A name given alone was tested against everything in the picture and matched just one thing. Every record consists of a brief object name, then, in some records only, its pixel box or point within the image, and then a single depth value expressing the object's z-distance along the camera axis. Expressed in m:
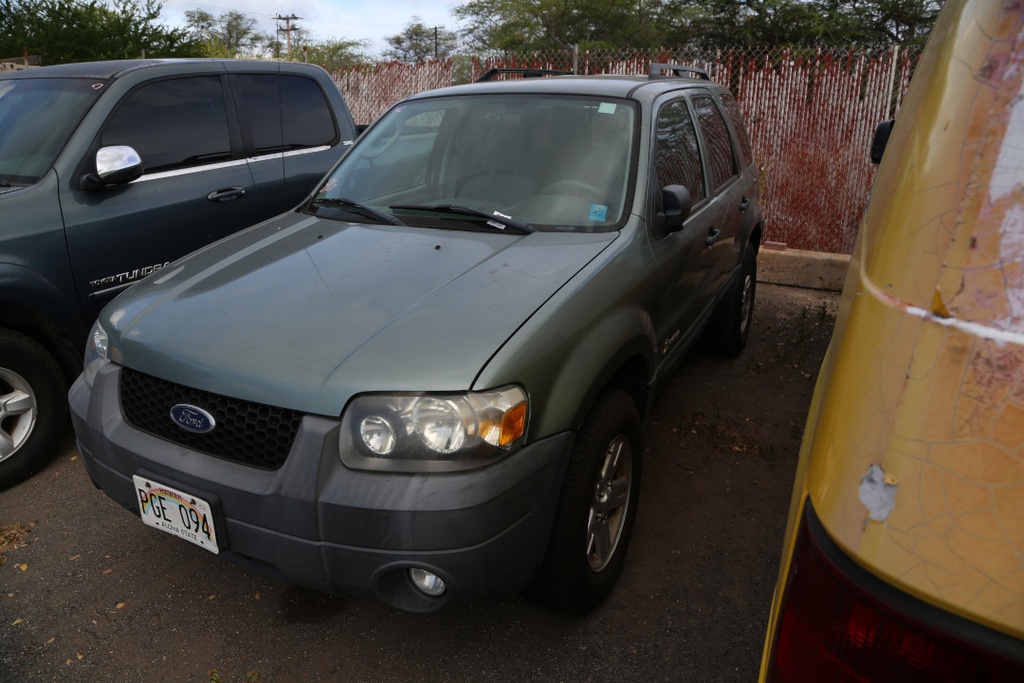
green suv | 2.02
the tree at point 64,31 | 15.84
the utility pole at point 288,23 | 50.44
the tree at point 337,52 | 46.44
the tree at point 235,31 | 51.30
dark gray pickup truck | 3.50
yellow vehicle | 0.88
